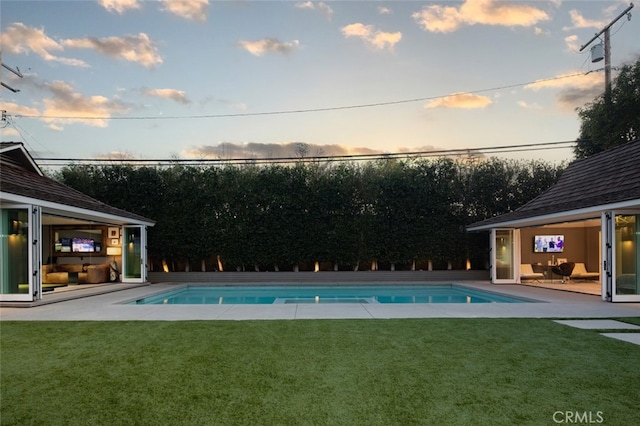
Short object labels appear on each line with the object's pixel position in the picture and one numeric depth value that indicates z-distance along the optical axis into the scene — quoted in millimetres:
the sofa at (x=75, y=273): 14633
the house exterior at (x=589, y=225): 9734
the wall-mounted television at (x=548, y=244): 17594
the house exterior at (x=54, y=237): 9328
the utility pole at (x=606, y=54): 18453
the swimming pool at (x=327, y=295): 11891
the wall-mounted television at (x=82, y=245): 16234
